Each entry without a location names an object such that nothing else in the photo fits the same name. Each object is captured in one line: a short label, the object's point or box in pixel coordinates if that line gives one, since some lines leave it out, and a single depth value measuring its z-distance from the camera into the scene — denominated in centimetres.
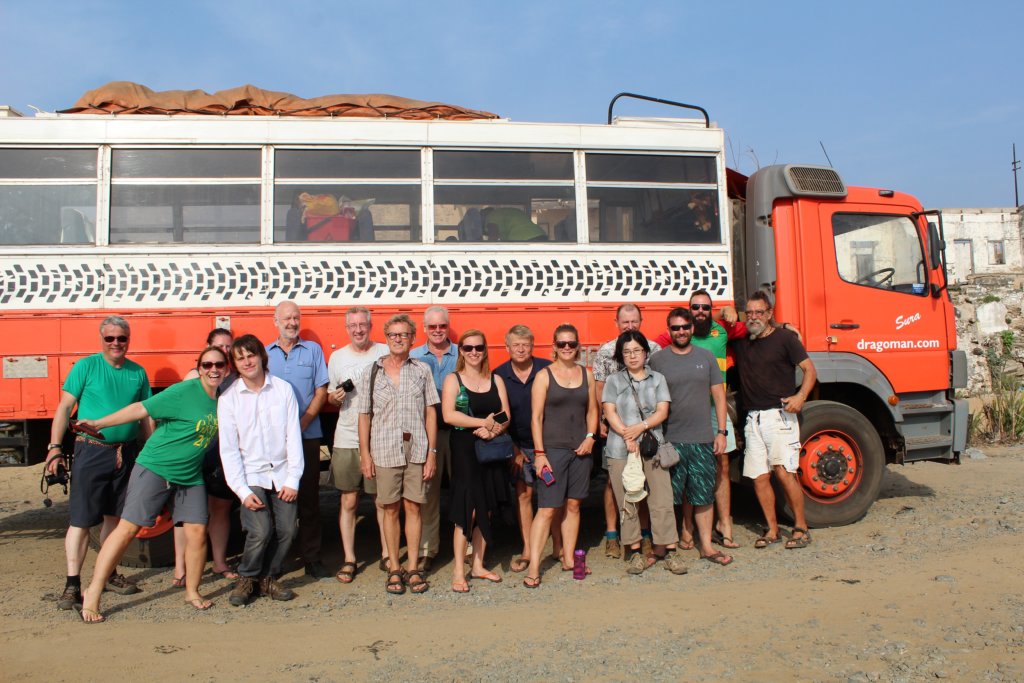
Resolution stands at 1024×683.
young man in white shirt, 491
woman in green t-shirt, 485
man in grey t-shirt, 576
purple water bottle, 553
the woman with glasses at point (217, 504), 521
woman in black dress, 532
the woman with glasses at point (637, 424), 555
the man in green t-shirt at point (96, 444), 509
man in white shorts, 613
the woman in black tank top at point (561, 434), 542
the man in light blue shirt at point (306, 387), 557
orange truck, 594
